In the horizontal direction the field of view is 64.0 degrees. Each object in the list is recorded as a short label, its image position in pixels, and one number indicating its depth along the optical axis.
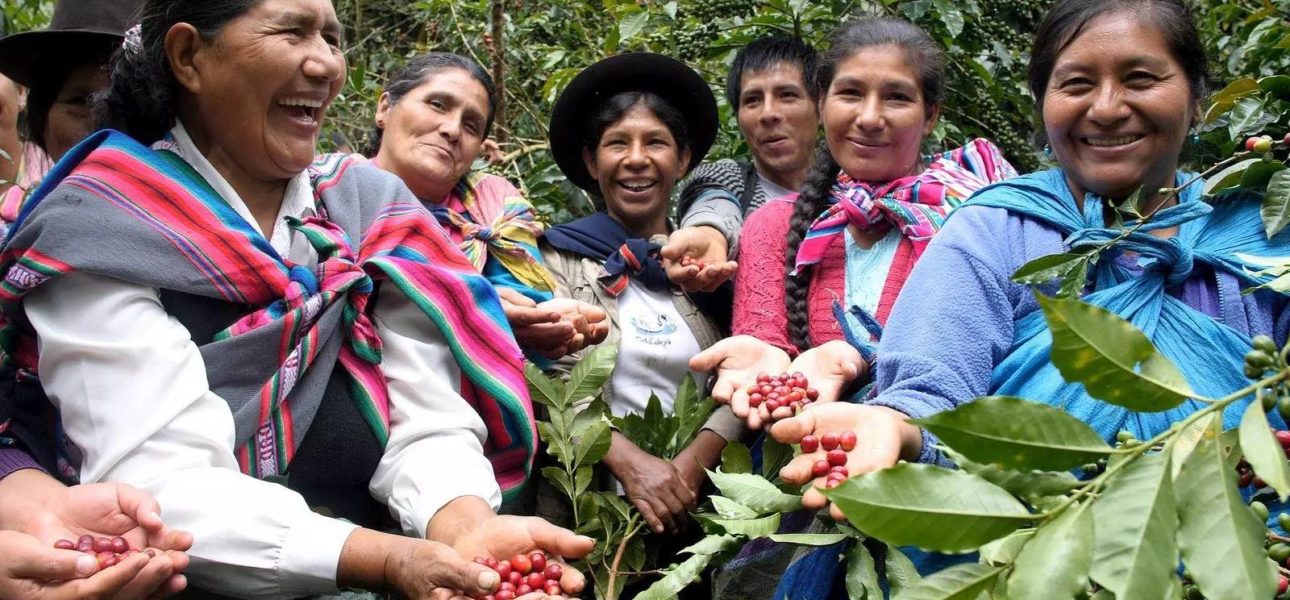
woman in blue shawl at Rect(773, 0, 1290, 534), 1.62
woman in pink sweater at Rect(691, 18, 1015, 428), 2.30
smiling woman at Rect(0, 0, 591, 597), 1.60
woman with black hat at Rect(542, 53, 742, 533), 2.34
